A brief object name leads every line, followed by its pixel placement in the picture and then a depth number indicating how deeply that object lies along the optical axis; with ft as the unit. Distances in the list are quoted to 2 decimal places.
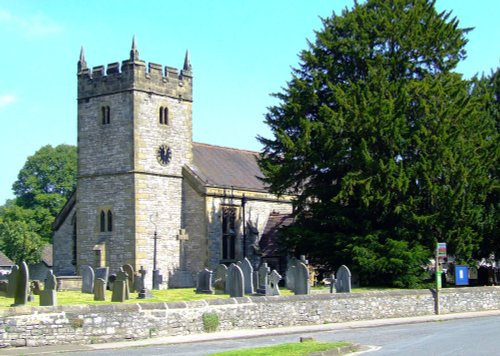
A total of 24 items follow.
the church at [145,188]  138.72
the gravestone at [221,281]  104.94
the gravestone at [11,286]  88.12
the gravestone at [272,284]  98.63
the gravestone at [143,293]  96.36
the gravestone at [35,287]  101.14
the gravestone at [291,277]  100.18
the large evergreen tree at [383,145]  118.21
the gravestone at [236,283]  90.22
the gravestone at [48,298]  75.36
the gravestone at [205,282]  106.11
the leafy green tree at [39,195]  249.14
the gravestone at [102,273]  106.32
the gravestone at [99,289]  89.43
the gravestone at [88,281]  104.47
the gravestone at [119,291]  87.31
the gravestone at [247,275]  98.07
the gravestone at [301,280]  97.96
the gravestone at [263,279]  100.31
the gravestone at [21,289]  70.90
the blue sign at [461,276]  119.34
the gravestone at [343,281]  102.99
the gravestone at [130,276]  106.73
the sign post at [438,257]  108.13
